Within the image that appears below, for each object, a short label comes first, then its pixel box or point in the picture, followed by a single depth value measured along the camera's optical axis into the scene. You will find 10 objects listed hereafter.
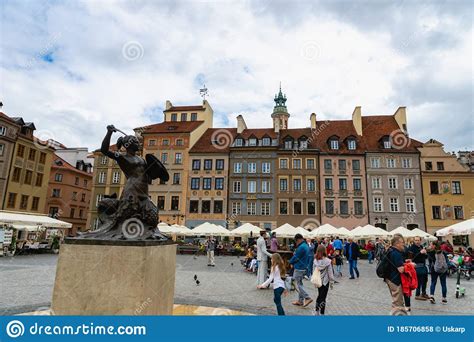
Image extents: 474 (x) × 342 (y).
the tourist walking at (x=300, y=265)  8.33
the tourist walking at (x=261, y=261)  11.05
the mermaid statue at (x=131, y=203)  5.16
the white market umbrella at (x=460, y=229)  15.54
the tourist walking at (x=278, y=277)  6.40
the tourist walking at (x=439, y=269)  9.33
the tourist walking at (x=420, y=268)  9.53
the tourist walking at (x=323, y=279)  6.82
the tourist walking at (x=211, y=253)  18.21
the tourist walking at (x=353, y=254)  14.36
